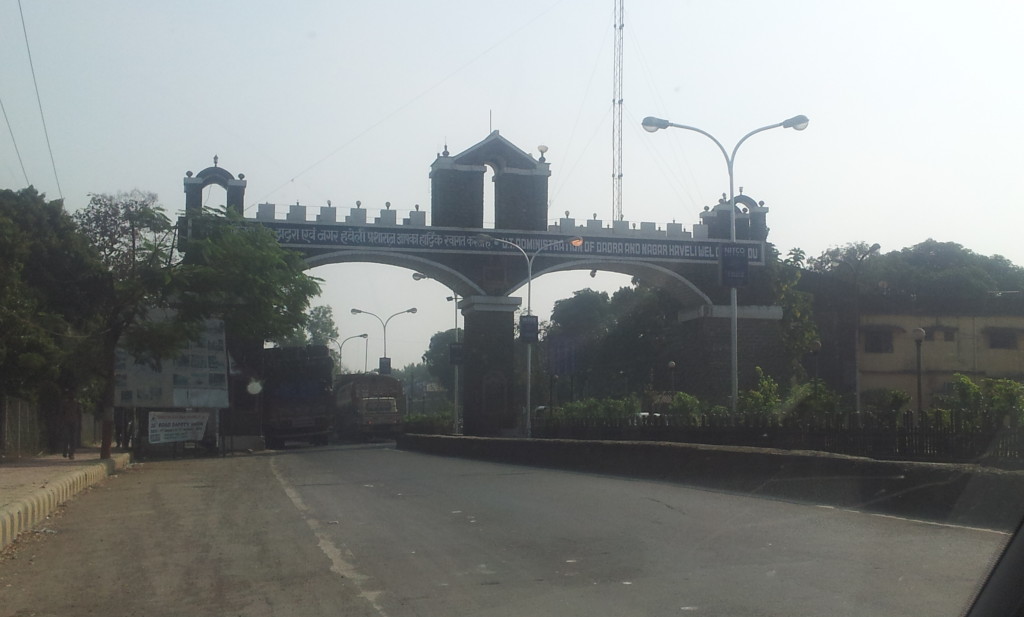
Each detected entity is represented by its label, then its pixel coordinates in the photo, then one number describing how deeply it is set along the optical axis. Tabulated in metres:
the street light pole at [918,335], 29.05
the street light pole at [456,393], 45.75
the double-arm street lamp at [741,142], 24.70
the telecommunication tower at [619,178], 60.09
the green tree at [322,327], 131.25
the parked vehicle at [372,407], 58.31
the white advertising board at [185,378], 27.44
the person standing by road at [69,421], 25.09
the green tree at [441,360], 103.19
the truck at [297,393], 46.50
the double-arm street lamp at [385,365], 67.61
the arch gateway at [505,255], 44.66
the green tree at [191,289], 24.02
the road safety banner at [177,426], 27.62
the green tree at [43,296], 24.42
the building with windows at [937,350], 47.84
